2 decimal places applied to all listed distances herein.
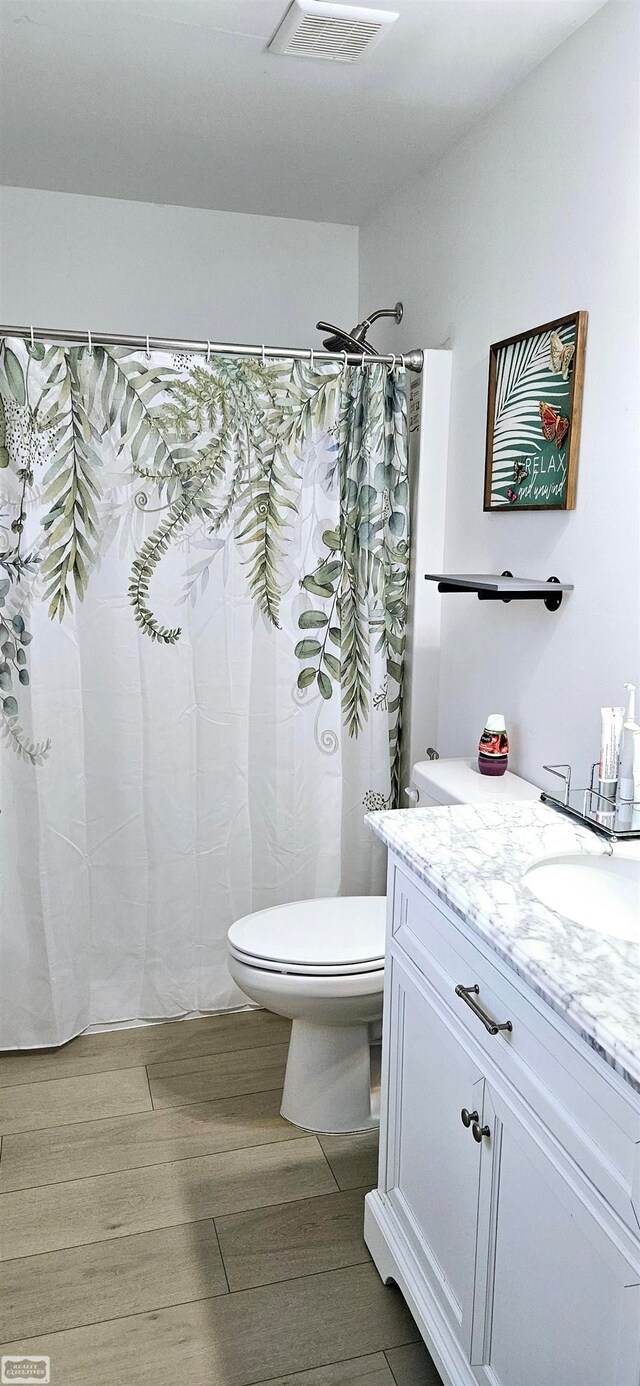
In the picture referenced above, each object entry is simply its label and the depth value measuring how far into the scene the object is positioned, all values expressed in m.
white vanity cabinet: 0.96
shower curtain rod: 2.14
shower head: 2.53
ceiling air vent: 1.70
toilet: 1.91
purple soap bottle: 2.04
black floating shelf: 1.84
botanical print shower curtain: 2.25
